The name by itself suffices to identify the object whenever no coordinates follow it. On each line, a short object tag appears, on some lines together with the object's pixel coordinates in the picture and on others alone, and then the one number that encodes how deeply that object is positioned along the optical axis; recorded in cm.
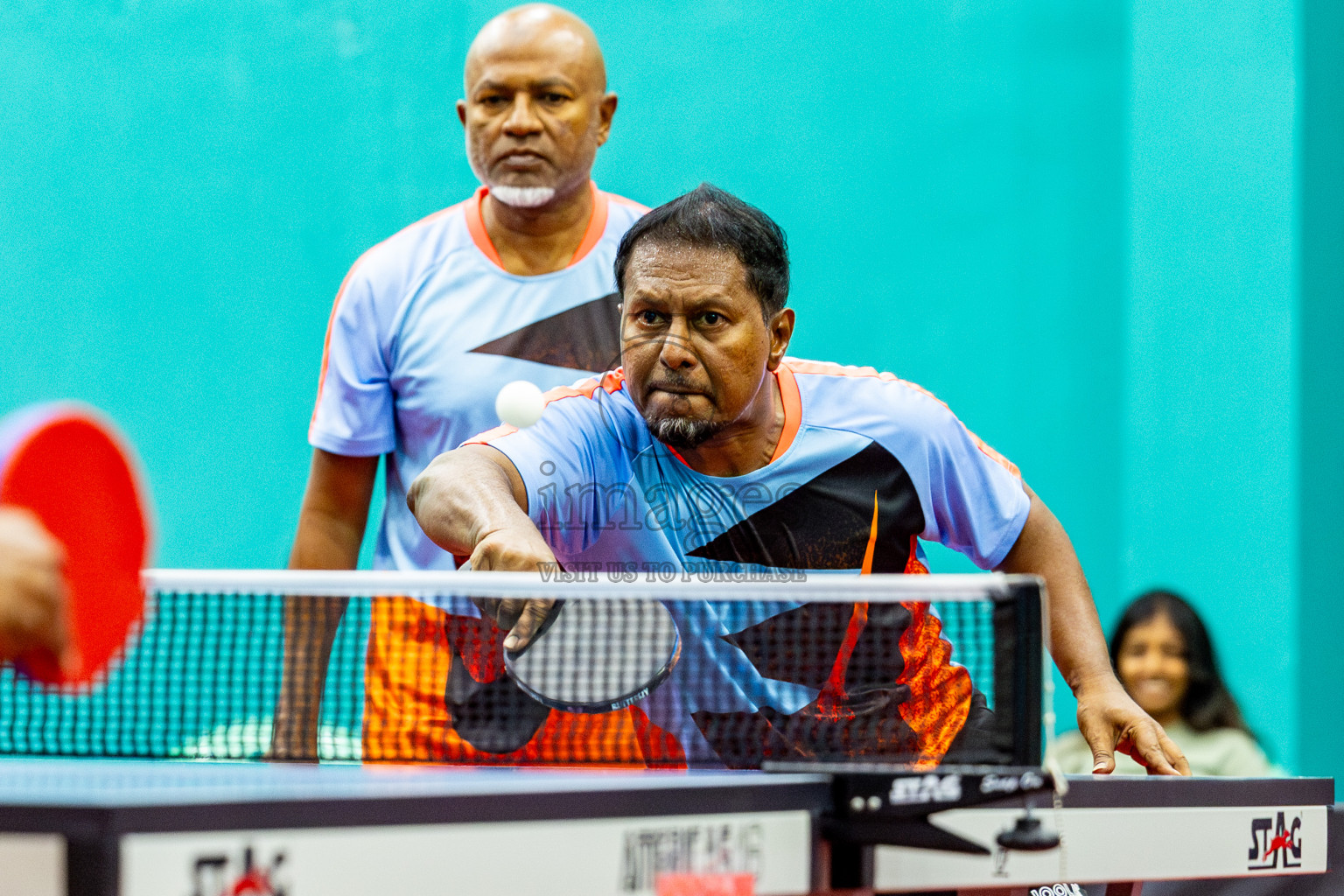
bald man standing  609
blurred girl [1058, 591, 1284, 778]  854
